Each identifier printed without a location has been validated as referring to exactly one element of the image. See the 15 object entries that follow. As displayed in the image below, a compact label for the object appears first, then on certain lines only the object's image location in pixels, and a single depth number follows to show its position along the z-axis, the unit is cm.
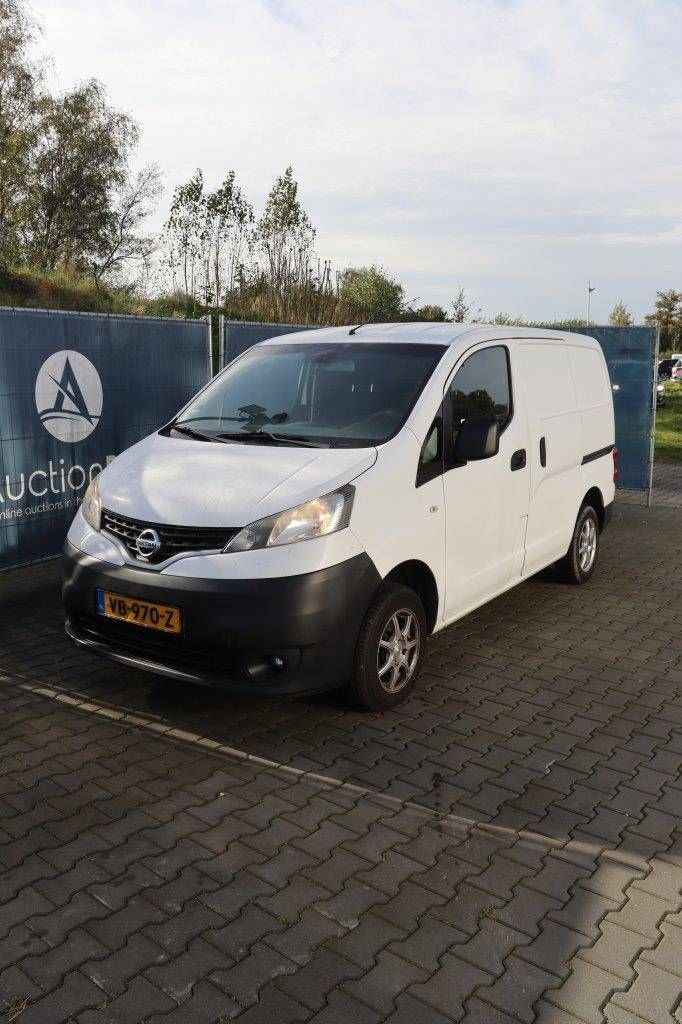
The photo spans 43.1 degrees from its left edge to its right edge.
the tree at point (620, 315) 6669
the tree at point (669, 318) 7506
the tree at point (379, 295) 3027
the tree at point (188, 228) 2427
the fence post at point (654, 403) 1071
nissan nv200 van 401
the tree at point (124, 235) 3878
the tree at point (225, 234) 2333
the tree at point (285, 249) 2167
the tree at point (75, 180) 3719
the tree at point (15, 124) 3550
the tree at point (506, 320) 2735
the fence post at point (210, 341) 891
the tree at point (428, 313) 3152
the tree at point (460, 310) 3200
